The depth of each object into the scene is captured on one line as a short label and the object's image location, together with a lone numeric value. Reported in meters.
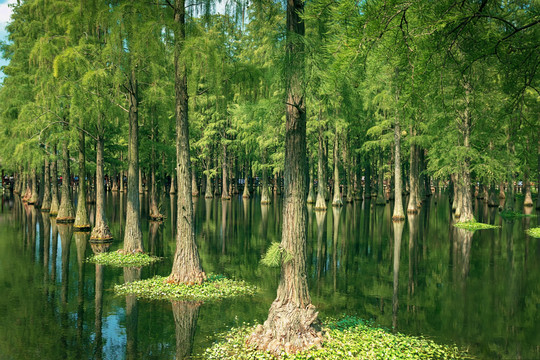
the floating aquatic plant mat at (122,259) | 18.89
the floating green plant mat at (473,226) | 31.65
